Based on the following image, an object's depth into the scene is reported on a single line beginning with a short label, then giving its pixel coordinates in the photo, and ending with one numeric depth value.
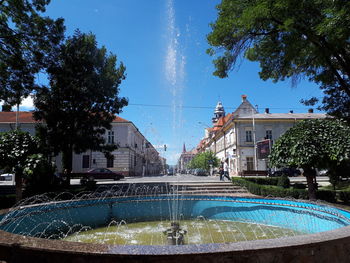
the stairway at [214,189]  15.10
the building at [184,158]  135.00
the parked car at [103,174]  29.47
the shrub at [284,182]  14.24
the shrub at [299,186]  14.08
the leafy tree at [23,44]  12.50
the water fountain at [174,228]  2.39
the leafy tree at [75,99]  15.57
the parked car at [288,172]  31.94
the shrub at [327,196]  10.44
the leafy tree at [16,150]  8.29
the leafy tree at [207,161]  51.78
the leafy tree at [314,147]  8.62
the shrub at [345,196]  10.48
